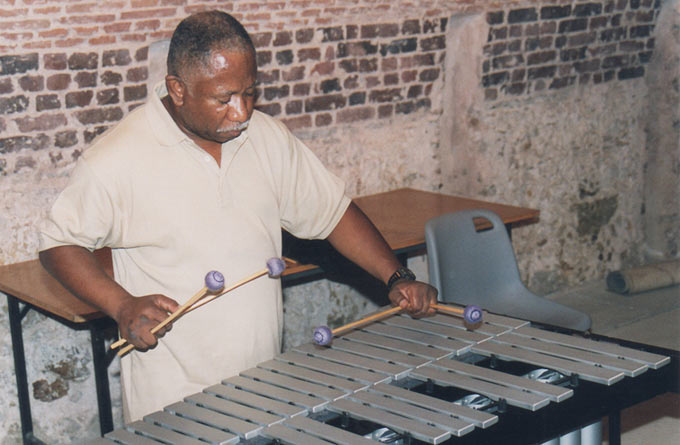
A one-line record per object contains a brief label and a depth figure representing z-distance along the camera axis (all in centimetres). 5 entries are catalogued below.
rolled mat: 591
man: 253
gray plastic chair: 392
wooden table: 358
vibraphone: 225
